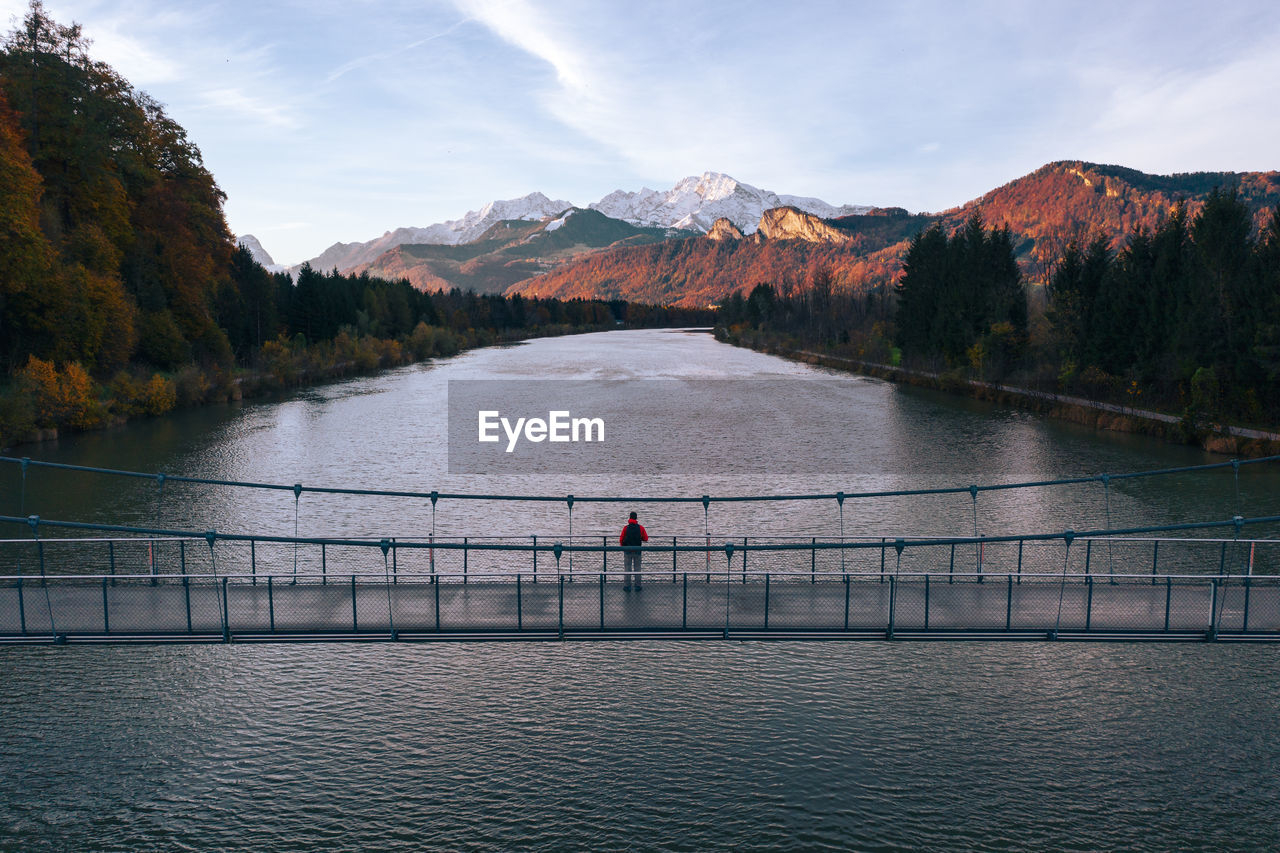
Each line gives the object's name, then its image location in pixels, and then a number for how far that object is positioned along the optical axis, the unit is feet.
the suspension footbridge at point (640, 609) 49.78
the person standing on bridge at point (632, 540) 59.16
